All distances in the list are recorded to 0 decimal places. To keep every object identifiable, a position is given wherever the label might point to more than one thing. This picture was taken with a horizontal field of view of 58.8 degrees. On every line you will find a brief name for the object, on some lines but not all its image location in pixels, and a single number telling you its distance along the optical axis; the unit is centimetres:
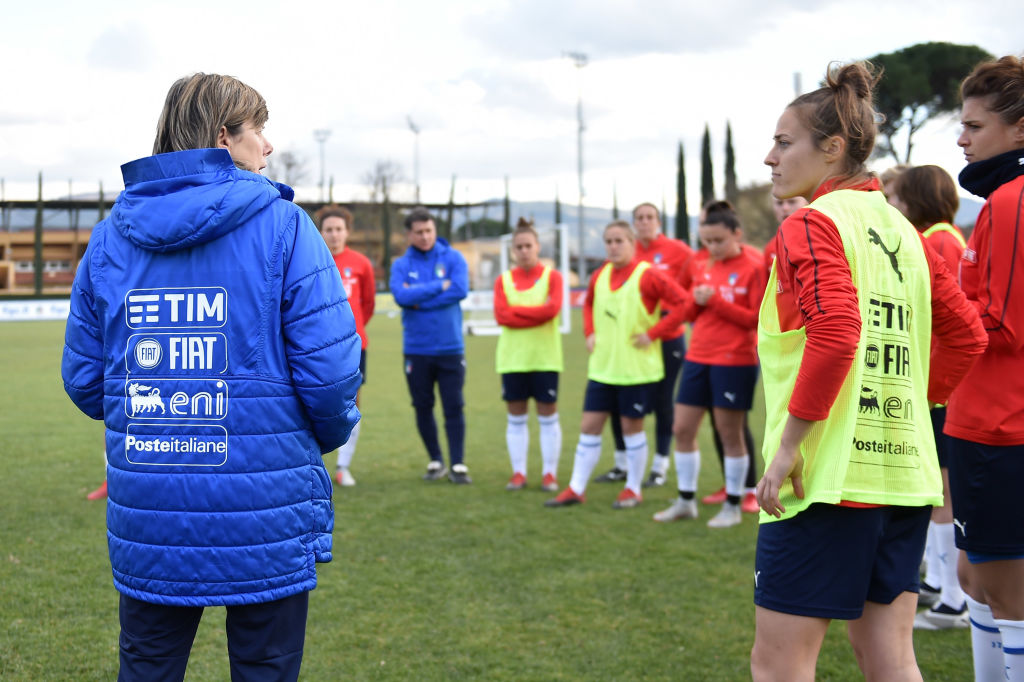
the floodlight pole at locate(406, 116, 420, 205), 6687
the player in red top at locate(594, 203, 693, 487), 809
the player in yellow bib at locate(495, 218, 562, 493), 771
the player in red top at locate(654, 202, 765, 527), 634
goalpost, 2819
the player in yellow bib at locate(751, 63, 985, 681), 217
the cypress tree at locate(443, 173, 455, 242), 7398
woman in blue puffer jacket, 214
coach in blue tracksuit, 795
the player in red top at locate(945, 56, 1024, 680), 273
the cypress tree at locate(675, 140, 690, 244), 6256
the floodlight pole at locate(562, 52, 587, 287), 5050
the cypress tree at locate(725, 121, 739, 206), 5828
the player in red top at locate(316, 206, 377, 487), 764
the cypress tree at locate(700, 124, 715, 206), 5900
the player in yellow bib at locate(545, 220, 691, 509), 687
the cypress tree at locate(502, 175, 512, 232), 7805
